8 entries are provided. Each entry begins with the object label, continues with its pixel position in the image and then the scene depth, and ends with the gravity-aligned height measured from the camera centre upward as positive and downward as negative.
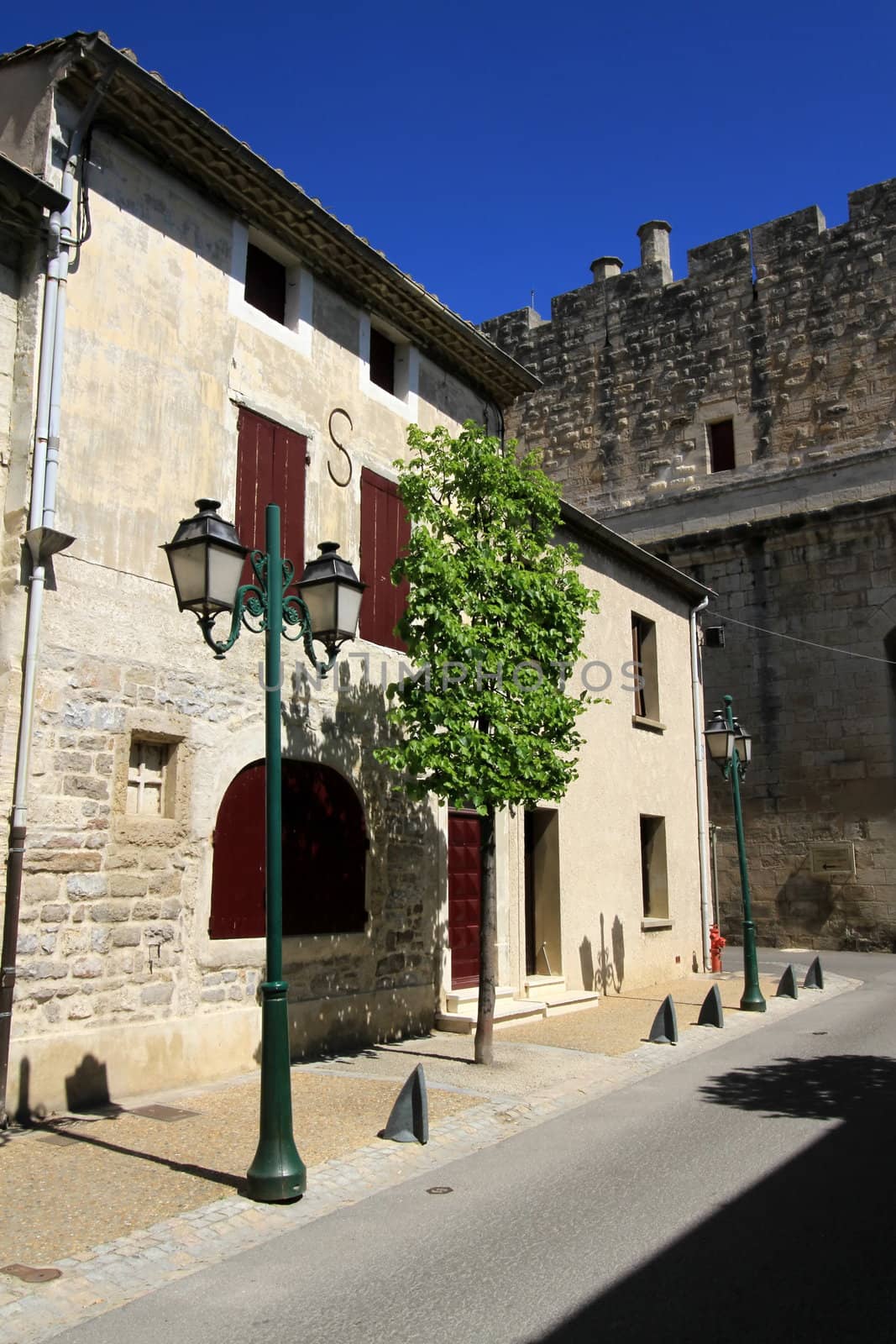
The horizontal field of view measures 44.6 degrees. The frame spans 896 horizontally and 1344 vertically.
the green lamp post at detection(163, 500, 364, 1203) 5.46 +1.42
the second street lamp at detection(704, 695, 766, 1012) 12.53 +1.21
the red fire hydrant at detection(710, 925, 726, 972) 16.95 -1.39
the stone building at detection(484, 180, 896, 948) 19.62 +7.41
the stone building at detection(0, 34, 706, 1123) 7.46 +1.95
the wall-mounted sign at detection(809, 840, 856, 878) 19.34 -0.01
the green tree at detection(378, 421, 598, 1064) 8.90 +1.85
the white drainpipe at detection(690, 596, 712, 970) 17.28 +0.94
